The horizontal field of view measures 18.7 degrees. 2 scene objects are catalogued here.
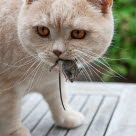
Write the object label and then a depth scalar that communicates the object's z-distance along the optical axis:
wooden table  0.63
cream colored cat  0.49
